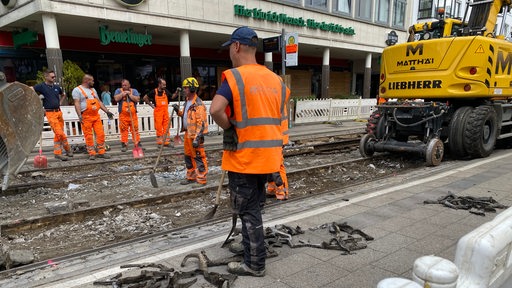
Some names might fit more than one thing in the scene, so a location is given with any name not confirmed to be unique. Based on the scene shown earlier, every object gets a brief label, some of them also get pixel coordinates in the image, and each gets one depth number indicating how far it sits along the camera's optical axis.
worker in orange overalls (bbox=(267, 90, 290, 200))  5.52
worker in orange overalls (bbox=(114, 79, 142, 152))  9.27
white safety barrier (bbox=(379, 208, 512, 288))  1.95
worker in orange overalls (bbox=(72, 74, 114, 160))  8.66
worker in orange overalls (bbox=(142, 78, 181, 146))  10.41
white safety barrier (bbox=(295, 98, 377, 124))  17.06
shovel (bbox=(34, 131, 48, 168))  7.54
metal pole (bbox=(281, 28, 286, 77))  13.29
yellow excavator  7.35
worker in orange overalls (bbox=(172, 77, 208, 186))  6.26
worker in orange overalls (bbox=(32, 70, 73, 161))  8.60
